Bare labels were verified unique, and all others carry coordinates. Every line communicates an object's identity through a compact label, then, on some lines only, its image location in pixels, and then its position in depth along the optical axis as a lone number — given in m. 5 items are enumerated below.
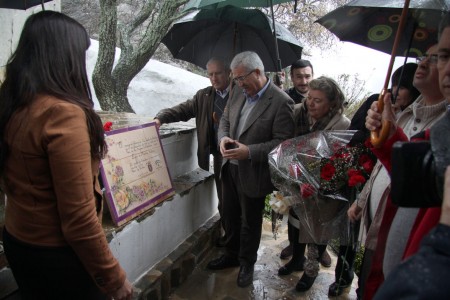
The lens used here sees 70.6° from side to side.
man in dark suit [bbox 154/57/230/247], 3.07
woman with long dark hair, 1.07
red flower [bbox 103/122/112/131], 2.27
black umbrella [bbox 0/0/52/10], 2.18
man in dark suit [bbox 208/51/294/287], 2.57
